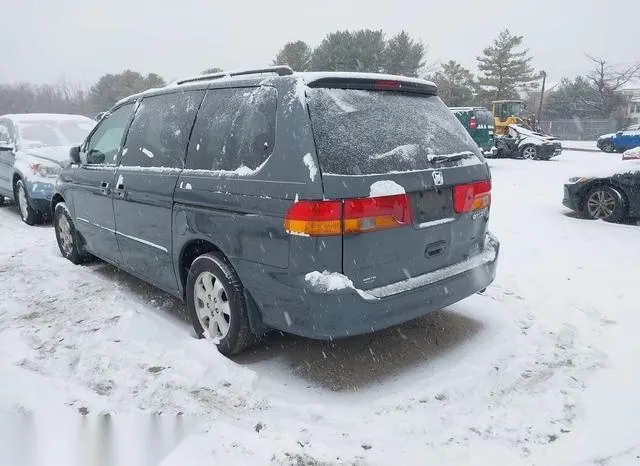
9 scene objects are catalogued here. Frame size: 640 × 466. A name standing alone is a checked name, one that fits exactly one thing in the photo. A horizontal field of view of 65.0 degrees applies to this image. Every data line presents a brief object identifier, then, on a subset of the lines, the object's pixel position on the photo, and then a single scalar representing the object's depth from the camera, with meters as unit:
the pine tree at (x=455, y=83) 42.72
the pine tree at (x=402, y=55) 39.09
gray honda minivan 2.76
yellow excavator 23.17
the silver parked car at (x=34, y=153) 7.84
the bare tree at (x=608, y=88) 43.50
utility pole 41.33
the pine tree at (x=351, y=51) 37.62
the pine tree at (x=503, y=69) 43.44
